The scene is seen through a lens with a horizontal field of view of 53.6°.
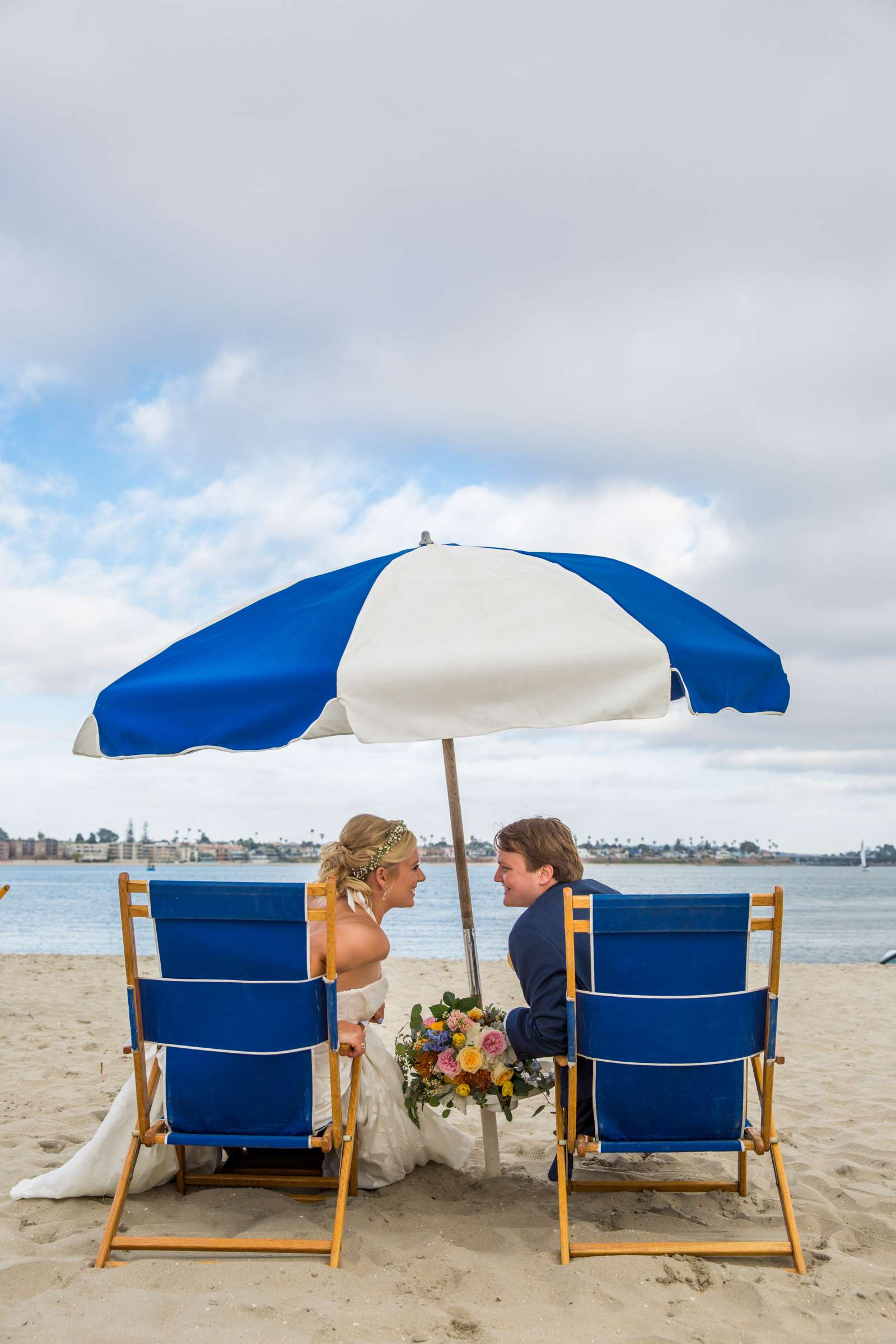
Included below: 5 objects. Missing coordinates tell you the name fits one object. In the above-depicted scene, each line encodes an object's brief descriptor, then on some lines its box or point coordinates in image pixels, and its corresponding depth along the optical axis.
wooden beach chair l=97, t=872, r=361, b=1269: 2.47
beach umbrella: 2.40
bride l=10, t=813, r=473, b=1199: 2.85
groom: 2.68
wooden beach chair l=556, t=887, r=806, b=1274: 2.49
